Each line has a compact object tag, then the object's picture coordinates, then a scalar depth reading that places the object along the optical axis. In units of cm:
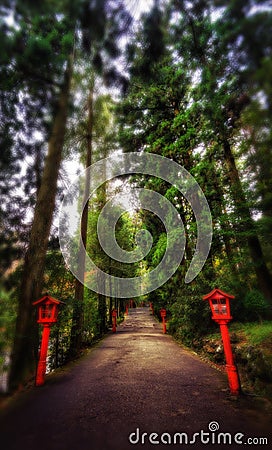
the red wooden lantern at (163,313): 1230
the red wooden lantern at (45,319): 395
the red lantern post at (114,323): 1287
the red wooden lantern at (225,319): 354
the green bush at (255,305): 613
